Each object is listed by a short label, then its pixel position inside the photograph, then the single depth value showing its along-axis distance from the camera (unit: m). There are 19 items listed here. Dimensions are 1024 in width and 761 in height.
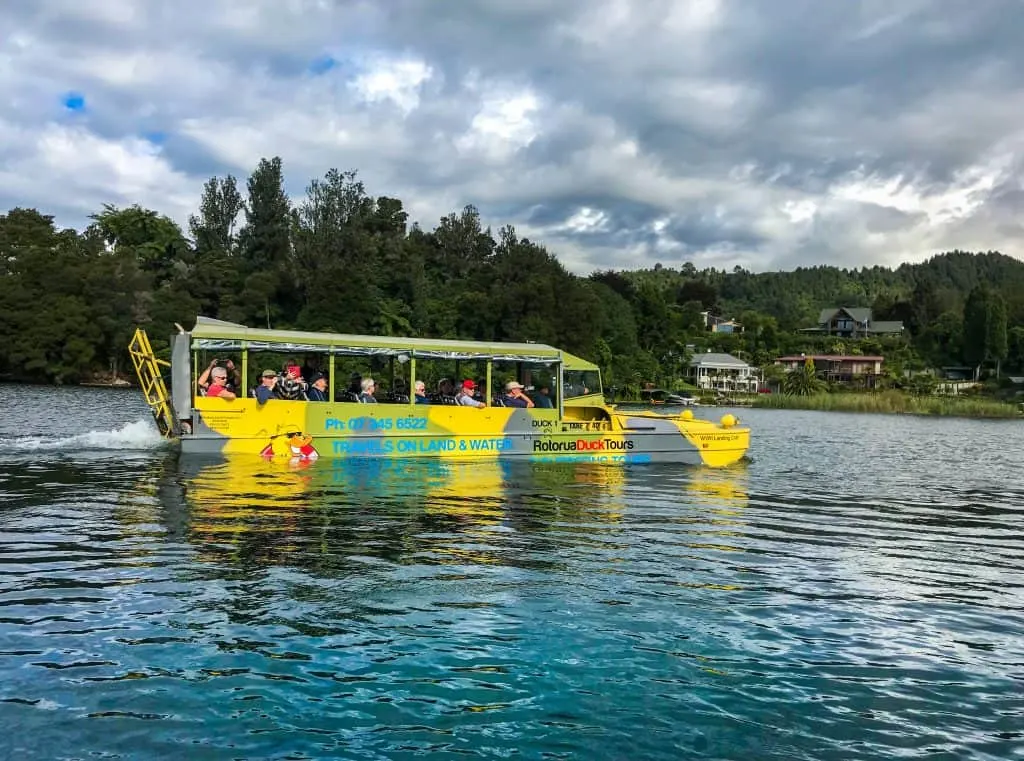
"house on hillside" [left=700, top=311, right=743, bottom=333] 141.88
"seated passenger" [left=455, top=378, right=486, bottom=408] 19.94
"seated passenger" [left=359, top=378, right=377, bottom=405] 19.11
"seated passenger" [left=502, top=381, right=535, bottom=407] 20.44
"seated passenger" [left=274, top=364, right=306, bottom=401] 18.55
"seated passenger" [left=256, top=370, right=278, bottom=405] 17.97
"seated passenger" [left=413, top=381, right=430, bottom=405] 19.67
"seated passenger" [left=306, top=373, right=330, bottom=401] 18.67
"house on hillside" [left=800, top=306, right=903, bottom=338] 138.88
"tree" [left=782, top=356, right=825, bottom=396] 95.78
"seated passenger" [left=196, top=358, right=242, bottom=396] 17.77
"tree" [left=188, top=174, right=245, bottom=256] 92.38
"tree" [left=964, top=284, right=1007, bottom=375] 111.75
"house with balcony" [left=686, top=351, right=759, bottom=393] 105.25
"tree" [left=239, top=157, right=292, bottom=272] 89.25
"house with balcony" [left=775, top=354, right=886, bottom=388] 107.75
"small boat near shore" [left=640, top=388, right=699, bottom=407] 81.00
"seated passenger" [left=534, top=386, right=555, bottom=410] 20.89
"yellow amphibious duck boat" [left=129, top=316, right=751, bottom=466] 17.91
